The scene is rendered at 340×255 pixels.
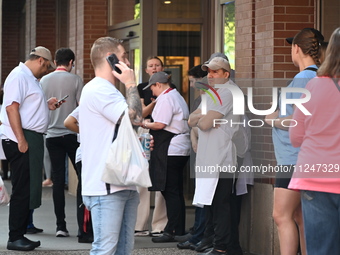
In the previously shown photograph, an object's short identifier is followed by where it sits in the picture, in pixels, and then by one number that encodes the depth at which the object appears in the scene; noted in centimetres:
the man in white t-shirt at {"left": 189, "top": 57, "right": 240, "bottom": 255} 782
